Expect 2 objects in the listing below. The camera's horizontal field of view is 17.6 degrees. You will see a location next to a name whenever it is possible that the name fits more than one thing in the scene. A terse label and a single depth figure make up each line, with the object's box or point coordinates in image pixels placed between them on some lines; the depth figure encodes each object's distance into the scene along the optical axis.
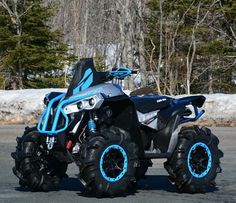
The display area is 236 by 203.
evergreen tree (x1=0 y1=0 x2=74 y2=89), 37.96
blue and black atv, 8.24
